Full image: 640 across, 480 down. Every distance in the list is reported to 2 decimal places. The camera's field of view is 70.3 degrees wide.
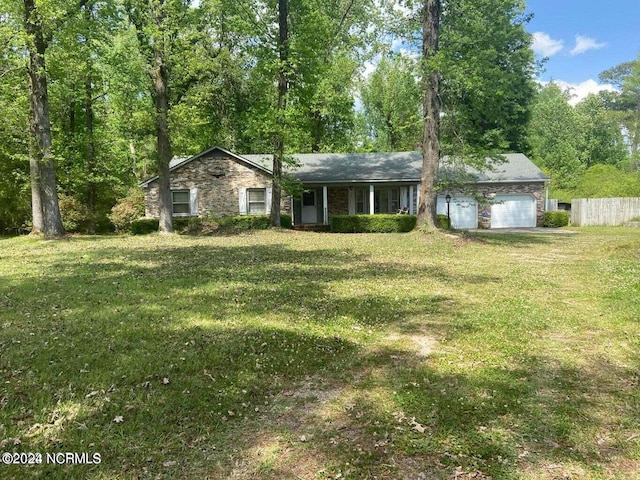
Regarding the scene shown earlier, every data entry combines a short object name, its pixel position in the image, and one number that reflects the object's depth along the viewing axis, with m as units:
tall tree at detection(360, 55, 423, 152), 35.50
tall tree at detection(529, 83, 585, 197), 38.91
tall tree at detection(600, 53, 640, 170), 49.28
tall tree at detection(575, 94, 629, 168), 44.91
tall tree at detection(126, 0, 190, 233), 17.45
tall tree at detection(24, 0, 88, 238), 14.63
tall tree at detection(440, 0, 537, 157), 15.53
